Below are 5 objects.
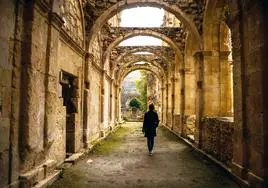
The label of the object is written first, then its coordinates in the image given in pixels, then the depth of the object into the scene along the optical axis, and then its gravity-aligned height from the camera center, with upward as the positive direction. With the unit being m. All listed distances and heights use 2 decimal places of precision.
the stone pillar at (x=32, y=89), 3.92 +0.28
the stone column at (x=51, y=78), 4.71 +0.52
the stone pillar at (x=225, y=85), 8.30 +0.67
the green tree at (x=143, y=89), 40.28 +2.73
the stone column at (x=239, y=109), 4.60 -0.05
